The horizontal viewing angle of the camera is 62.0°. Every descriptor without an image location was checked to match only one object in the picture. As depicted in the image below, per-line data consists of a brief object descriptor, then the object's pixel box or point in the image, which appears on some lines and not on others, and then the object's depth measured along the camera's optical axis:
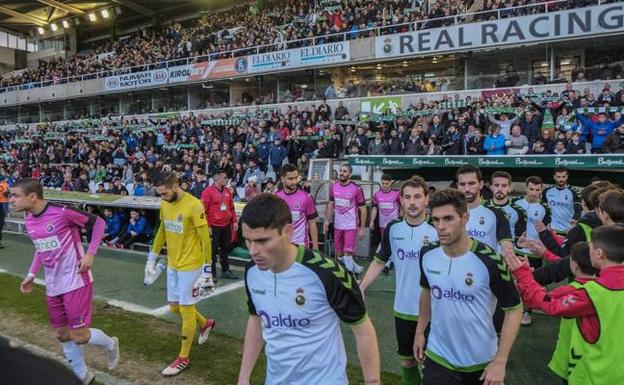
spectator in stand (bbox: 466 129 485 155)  13.51
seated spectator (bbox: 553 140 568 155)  11.95
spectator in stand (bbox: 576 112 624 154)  12.73
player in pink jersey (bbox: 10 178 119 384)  5.36
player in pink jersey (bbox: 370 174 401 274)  10.61
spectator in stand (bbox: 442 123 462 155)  14.12
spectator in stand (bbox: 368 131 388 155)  15.68
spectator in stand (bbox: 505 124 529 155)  13.20
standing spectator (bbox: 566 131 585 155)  12.19
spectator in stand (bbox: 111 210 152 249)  14.22
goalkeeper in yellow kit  6.05
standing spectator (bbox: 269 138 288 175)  18.98
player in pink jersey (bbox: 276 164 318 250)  8.43
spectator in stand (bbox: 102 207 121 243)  14.73
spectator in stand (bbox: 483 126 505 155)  13.11
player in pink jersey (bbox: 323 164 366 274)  9.99
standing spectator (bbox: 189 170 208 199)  15.64
